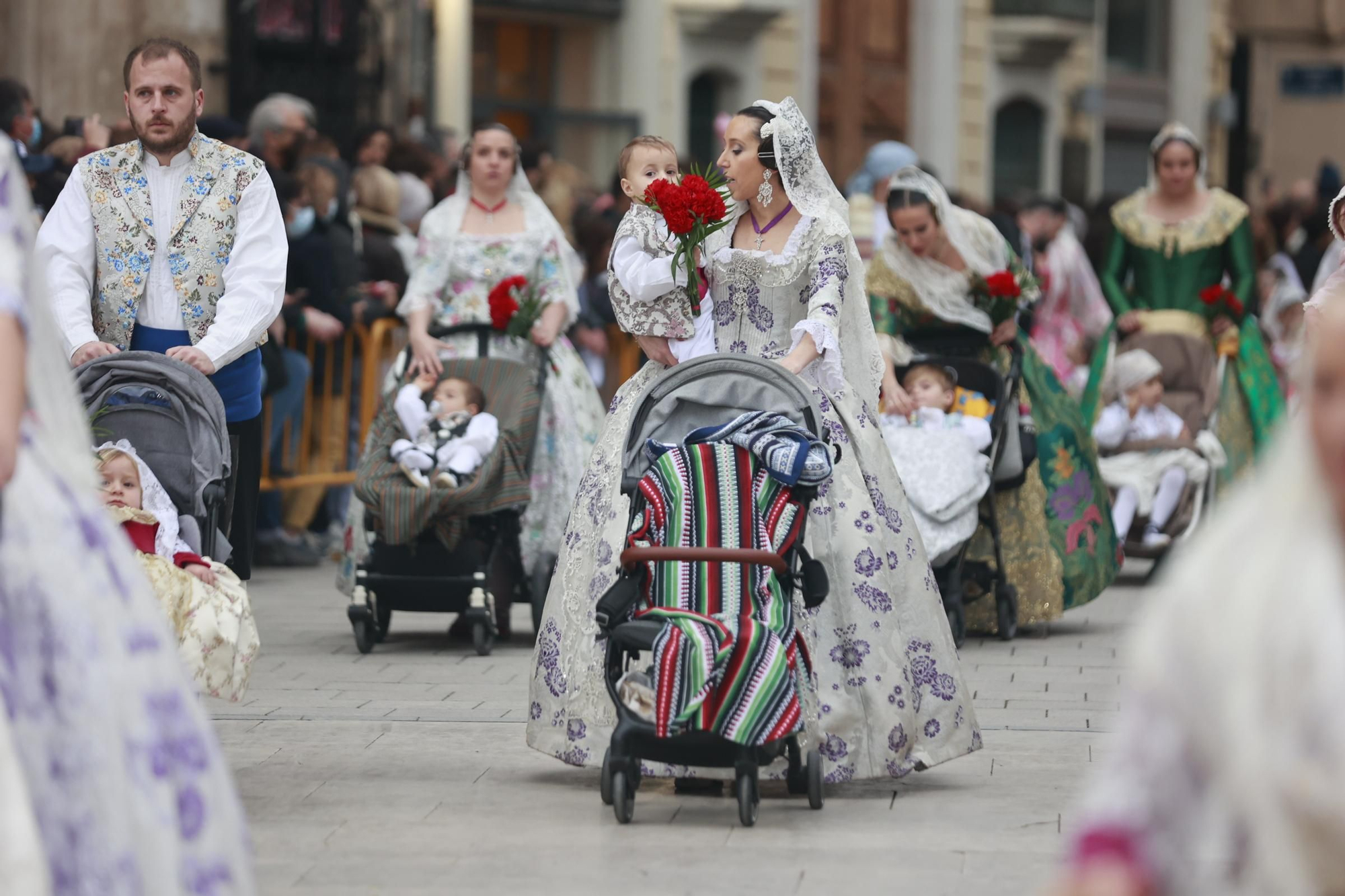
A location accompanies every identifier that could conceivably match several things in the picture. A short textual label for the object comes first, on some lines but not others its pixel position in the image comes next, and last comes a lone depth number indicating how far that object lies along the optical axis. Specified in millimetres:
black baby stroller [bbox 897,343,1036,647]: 19609
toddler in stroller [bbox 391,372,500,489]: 18500
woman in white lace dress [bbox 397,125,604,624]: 19969
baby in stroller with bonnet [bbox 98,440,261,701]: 11797
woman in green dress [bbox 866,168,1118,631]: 19812
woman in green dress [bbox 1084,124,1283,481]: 24078
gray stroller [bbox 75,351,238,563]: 12617
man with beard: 13578
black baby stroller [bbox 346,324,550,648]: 18437
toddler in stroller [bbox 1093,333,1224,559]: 23859
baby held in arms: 13758
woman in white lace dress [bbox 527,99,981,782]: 13047
